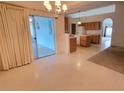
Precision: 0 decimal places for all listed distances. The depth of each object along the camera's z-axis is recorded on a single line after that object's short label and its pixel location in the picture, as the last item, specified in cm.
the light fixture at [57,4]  184
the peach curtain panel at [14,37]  269
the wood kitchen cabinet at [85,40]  605
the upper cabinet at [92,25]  700
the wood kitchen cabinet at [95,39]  682
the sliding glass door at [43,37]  385
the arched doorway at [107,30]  1126
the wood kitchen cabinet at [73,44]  472
